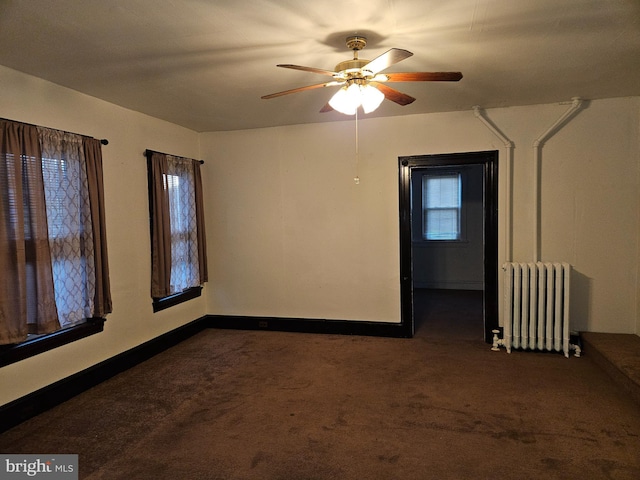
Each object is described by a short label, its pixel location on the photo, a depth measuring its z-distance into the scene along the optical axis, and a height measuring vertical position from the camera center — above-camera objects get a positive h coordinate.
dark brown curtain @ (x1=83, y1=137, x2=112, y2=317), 3.24 -0.01
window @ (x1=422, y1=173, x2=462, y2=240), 6.93 +0.09
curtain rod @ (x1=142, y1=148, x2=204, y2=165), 3.94 +0.69
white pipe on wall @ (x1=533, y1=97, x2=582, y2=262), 3.85 +0.38
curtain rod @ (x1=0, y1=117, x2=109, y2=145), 2.67 +0.72
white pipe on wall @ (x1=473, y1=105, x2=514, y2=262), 4.00 +0.42
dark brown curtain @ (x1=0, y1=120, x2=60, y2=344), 2.58 -0.12
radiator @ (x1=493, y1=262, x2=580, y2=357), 3.73 -0.97
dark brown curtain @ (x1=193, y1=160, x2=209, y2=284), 4.70 -0.06
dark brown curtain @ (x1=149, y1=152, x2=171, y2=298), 3.98 -0.08
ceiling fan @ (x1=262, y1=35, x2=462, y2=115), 2.15 +0.78
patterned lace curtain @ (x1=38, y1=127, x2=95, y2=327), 2.93 -0.01
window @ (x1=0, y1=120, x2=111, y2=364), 2.60 -0.10
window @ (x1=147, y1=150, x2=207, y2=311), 4.01 -0.12
